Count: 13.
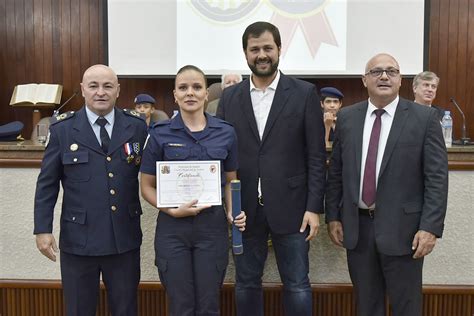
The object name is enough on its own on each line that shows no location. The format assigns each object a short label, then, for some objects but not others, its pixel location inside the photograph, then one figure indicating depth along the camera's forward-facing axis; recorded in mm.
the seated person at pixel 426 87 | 3689
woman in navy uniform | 1676
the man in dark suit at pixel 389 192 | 1709
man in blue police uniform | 1755
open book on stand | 5211
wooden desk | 2371
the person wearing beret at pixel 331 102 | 3788
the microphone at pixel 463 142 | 3838
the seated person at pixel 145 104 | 4414
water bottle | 3599
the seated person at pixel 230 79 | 3594
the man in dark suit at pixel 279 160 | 1880
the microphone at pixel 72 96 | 5303
